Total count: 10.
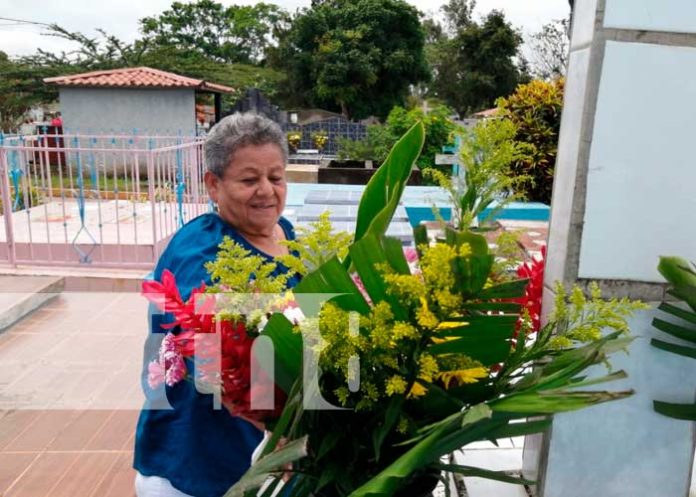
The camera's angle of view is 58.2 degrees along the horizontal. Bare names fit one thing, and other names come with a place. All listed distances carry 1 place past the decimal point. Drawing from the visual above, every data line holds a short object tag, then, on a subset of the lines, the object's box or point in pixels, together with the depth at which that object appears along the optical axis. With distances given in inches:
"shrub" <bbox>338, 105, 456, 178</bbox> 471.2
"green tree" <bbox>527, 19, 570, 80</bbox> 904.3
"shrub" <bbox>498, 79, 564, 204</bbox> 219.9
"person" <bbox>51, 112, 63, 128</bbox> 638.5
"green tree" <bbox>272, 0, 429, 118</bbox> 987.3
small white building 594.9
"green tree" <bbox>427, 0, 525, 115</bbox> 1104.8
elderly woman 53.8
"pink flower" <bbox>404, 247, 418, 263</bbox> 28.0
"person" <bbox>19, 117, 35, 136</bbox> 787.2
